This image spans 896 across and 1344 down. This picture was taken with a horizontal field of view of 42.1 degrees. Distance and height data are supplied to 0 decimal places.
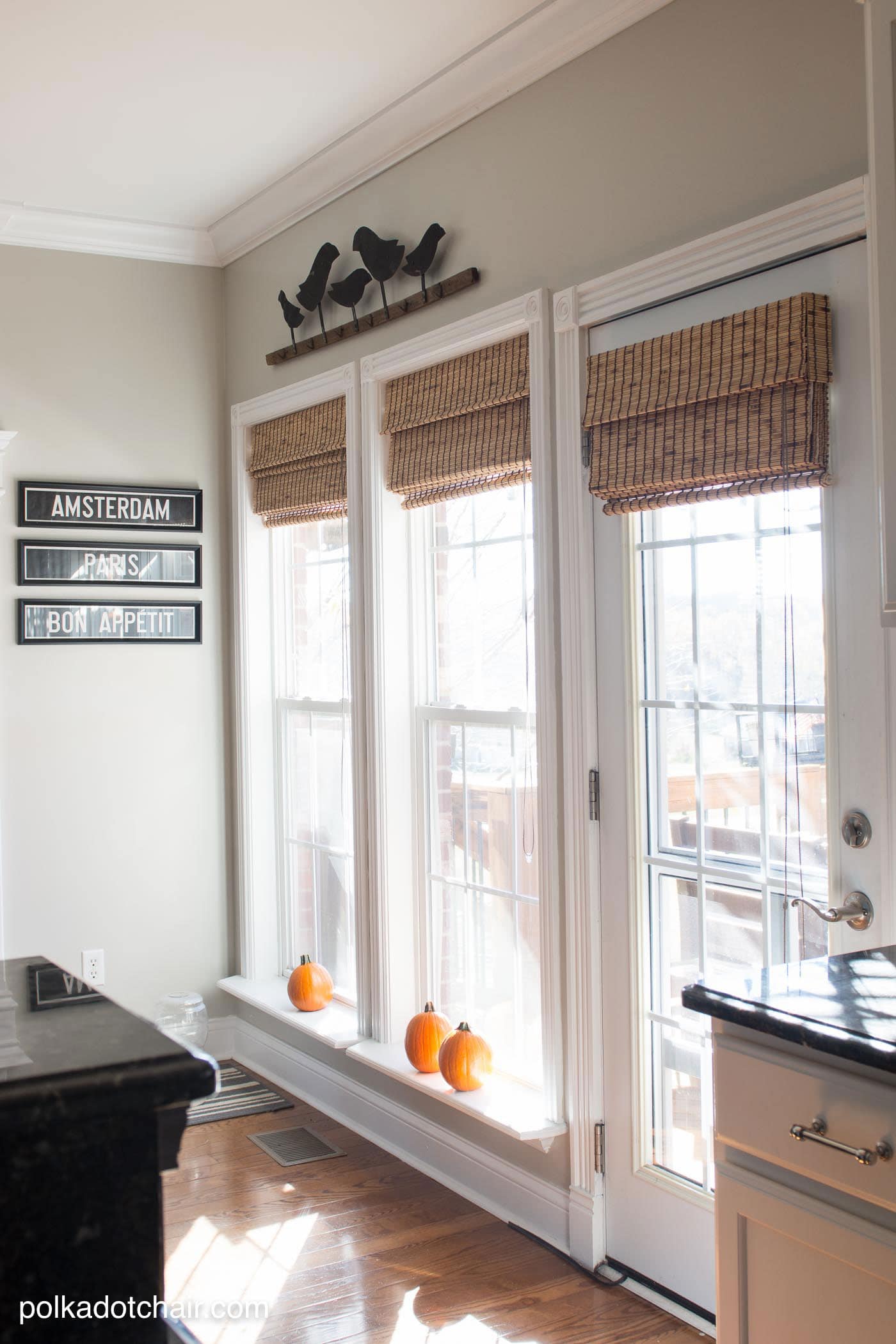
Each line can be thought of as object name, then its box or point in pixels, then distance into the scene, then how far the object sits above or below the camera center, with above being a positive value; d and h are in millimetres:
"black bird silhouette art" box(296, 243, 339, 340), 3467 +1205
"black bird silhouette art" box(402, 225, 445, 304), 3020 +1103
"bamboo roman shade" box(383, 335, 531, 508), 2824 +645
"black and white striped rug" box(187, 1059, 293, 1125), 3635 -1368
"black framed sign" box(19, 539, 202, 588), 3859 +400
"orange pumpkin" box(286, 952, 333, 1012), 3674 -989
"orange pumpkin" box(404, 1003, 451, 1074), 3080 -971
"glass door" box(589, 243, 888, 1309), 2043 -170
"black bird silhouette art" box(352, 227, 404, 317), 3184 +1156
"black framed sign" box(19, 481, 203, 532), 3865 +599
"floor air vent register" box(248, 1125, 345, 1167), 3291 -1362
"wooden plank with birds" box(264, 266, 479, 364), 2955 +1008
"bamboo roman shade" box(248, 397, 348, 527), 3594 +694
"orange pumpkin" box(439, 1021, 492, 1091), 2896 -971
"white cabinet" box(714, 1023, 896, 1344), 1376 -671
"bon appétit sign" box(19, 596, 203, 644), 3855 +200
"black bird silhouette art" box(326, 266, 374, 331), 3332 +1123
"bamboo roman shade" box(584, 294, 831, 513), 2064 +502
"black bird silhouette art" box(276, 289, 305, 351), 3662 +1146
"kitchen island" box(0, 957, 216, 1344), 890 -387
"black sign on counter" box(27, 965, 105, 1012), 1136 -314
